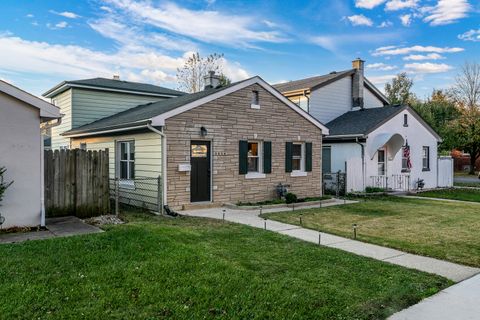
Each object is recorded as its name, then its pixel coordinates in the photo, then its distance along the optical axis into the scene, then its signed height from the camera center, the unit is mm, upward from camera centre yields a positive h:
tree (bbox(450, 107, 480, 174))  31406 +2462
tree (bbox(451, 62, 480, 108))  34406 +7116
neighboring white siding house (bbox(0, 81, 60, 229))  7914 +165
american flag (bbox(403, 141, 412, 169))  19094 +228
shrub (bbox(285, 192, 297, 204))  13281 -1435
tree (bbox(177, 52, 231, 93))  33281 +8077
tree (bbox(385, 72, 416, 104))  50875 +9941
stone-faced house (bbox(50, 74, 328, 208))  11594 +477
